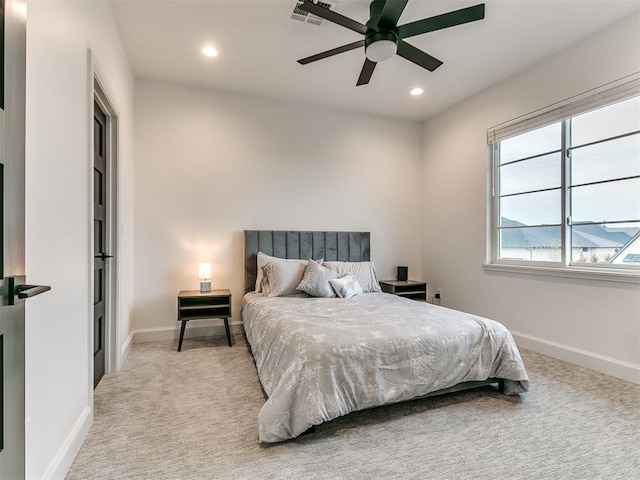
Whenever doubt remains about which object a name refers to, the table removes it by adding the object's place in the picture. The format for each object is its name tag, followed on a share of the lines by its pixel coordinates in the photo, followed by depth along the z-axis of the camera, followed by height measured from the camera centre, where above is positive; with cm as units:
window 279 +55
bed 184 -76
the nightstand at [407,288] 439 -66
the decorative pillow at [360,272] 396 -40
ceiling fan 204 +142
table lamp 371 -40
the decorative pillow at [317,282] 349 -46
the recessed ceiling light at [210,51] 318 +185
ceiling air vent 254 +184
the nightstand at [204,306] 344 -72
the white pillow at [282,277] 357 -42
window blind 271 +126
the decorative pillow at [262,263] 381 -27
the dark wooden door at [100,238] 259 +1
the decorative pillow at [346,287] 351 -51
